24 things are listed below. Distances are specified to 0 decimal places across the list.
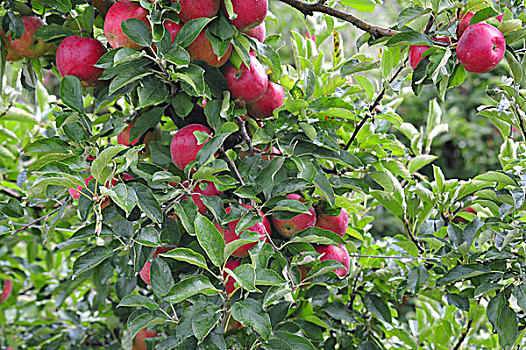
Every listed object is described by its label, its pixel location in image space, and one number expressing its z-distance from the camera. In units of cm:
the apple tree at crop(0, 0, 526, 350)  201
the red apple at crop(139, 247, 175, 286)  213
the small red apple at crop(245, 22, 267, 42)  215
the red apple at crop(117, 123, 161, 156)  220
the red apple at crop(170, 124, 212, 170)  209
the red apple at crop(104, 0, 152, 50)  206
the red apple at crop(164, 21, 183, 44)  205
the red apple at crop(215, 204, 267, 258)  205
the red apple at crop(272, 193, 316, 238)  213
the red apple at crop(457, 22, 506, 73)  202
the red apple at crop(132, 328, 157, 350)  249
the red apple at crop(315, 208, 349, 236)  219
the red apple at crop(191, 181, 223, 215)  209
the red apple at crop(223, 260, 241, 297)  207
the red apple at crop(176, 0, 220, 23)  205
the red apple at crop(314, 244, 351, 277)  217
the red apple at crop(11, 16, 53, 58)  222
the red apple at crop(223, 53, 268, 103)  212
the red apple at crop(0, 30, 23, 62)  224
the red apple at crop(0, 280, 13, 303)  290
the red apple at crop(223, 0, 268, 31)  206
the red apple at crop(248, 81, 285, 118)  218
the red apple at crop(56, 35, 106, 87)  213
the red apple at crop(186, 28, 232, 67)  207
